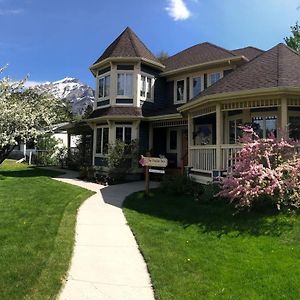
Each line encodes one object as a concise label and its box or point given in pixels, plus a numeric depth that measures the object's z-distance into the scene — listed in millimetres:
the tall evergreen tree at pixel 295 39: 27307
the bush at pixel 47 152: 24247
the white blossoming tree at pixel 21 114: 15343
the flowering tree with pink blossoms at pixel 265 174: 7264
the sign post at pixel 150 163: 10170
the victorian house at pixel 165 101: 11988
